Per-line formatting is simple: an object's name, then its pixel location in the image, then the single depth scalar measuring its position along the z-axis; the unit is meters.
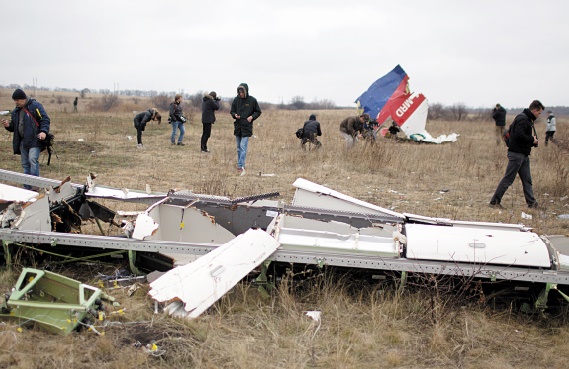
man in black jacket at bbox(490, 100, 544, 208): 7.72
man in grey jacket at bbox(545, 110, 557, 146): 17.02
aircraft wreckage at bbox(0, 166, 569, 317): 3.83
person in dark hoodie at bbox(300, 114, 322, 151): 12.81
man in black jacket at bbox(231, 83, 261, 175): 9.78
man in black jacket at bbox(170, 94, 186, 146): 14.38
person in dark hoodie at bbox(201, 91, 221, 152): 13.08
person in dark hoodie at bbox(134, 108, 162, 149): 13.38
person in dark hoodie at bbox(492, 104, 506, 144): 17.34
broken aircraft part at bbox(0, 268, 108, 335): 3.36
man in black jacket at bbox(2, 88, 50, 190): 6.96
